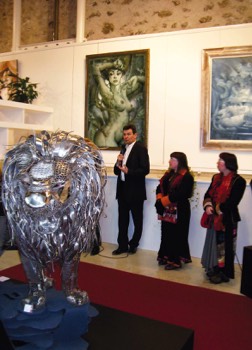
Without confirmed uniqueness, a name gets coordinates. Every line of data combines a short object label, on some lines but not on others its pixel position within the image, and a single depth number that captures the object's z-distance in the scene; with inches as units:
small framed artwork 241.9
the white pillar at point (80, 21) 226.7
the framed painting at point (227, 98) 177.3
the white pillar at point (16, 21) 252.8
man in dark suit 174.9
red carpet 84.4
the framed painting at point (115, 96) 202.7
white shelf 196.1
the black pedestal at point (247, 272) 123.0
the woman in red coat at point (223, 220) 140.4
